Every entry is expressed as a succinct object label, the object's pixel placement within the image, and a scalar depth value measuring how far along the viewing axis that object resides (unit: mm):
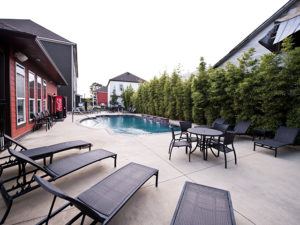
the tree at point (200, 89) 8320
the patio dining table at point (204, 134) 3700
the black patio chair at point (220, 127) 4676
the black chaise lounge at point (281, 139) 4138
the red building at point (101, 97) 40581
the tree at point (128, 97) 22733
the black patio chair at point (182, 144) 3709
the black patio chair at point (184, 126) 5008
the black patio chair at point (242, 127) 5469
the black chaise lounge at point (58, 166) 1888
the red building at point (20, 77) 4063
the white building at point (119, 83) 34344
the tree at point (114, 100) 31344
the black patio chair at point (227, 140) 3430
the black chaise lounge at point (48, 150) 2916
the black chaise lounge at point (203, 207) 1488
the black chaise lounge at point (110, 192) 1346
